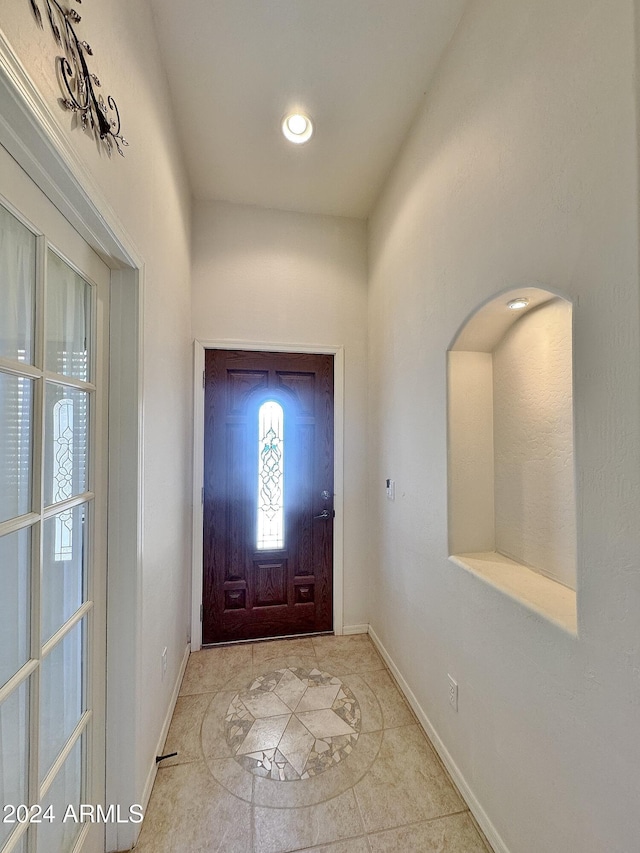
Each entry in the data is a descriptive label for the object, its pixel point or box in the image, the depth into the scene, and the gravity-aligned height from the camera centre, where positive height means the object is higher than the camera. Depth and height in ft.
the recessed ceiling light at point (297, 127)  6.13 +5.49
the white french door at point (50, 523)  2.50 -0.79
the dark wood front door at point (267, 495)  8.05 -1.48
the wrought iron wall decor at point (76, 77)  2.49 +2.86
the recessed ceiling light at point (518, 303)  4.12 +1.57
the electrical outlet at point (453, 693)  4.78 -3.61
